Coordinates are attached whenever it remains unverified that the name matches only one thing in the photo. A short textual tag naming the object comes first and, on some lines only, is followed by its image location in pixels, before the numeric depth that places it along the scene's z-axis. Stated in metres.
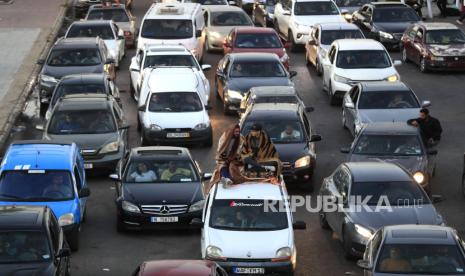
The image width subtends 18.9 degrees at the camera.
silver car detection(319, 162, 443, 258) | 23.36
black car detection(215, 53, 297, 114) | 37.66
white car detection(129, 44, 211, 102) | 39.59
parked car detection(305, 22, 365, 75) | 43.84
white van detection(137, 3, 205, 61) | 44.69
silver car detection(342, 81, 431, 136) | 33.56
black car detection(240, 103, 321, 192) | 29.23
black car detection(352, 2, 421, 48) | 48.06
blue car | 24.70
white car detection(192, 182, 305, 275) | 21.98
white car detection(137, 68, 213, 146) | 33.56
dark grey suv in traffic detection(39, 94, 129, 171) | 30.91
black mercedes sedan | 25.70
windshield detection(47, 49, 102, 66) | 39.66
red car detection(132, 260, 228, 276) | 18.31
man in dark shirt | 30.05
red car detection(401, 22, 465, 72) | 43.22
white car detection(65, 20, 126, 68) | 45.06
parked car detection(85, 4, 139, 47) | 49.75
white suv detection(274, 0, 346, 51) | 48.38
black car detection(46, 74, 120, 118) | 35.72
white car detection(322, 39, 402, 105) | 38.81
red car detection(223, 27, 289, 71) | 43.31
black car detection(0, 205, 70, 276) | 20.03
